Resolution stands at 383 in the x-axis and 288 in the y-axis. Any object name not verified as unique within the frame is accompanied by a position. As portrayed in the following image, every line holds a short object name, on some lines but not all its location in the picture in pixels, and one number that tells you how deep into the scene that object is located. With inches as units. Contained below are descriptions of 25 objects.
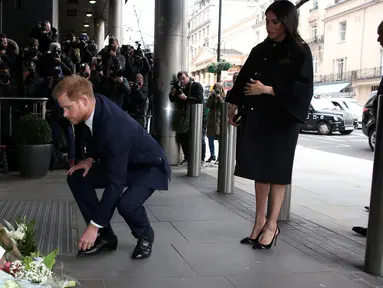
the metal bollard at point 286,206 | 208.2
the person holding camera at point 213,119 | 413.1
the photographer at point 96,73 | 383.0
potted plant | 294.2
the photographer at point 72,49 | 407.2
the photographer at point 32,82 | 348.8
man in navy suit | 132.3
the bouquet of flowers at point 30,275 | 72.3
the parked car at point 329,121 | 856.3
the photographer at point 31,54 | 356.8
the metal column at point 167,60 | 378.3
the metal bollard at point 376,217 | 141.9
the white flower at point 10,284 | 68.6
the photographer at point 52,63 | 347.3
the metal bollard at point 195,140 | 319.3
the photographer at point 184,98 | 360.2
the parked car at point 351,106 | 955.4
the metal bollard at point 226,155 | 268.1
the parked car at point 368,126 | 547.2
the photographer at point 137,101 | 388.8
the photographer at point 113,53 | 386.3
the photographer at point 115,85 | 369.4
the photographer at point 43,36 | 394.9
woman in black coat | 156.2
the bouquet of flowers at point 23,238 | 104.0
